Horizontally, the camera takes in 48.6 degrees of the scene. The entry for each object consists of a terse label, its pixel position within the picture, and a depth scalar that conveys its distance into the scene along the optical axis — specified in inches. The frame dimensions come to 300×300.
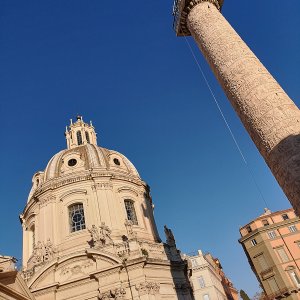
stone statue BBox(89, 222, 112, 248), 977.5
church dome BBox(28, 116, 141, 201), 1210.1
